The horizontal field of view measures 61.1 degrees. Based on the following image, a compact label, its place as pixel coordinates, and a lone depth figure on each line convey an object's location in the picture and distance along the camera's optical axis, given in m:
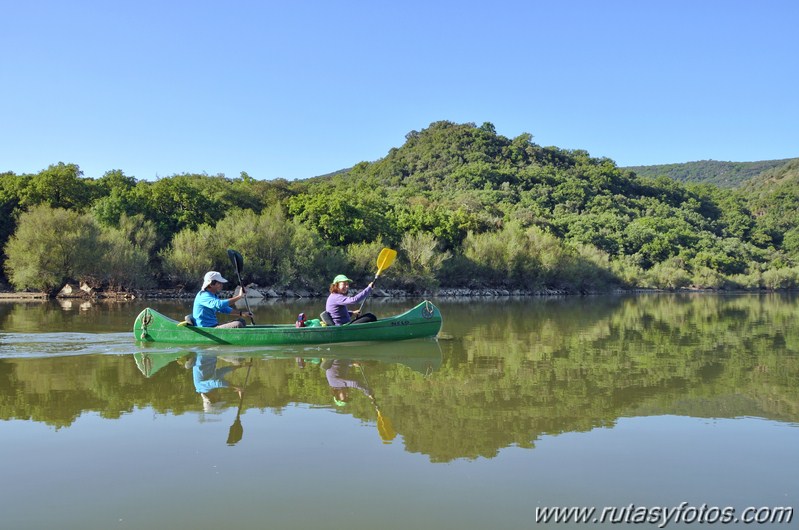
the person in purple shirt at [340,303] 14.85
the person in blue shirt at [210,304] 13.55
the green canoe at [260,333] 14.03
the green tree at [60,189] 43.34
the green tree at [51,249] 35.25
